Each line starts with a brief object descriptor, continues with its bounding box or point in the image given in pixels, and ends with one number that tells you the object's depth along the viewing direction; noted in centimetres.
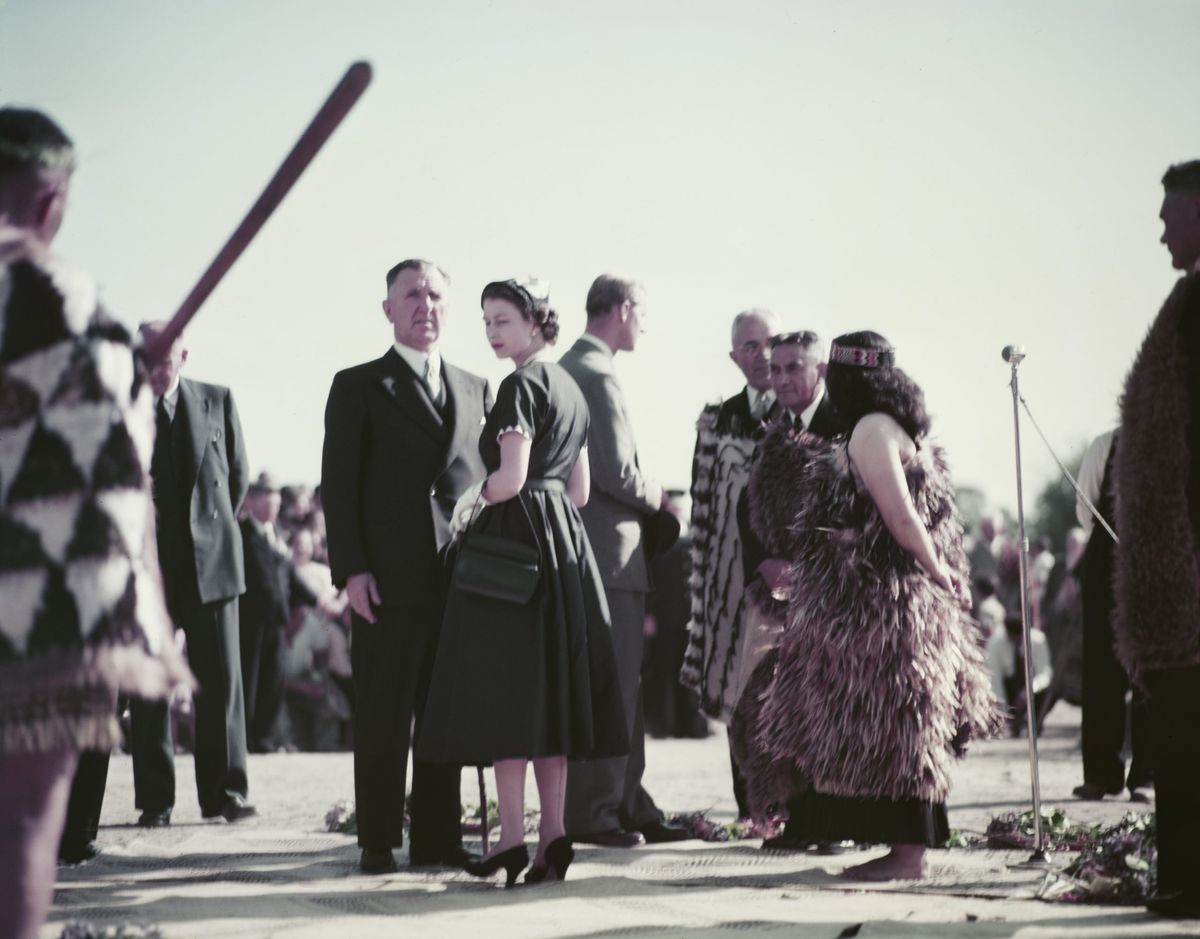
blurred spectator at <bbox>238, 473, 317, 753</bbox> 1247
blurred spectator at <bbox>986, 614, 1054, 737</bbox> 1574
